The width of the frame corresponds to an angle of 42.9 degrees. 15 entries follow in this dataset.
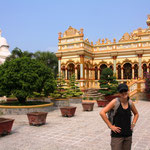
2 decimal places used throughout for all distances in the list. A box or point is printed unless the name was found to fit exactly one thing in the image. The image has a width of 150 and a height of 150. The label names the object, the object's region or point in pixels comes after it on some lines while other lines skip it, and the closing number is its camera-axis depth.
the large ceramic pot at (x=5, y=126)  6.70
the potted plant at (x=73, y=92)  18.44
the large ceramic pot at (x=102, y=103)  15.04
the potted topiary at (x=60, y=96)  15.58
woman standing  3.27
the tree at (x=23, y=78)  11.58
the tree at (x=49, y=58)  38.21
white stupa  26.27
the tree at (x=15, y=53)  25.61
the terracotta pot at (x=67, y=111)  10.69
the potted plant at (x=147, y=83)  18.28
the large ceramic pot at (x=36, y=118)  8.33
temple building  22.75
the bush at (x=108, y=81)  19.27
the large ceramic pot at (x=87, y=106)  13.03
